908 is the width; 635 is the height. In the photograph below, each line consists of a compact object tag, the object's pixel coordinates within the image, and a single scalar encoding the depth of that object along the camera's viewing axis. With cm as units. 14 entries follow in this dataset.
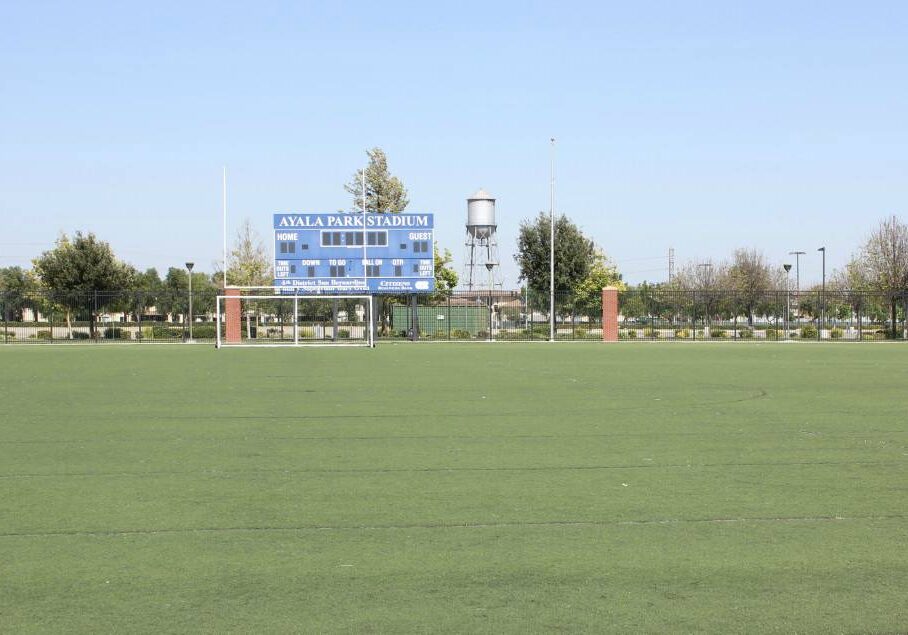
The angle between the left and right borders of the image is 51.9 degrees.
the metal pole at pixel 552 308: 4822
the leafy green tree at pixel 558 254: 6475
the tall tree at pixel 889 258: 5666
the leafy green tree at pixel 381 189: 6250
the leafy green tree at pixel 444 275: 6238
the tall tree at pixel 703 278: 8688
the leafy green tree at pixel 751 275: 8162
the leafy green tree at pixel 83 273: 5294
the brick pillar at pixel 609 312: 4862
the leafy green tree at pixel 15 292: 5030
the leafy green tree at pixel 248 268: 6300
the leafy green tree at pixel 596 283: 6311
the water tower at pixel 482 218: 6219
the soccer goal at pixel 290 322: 4666
